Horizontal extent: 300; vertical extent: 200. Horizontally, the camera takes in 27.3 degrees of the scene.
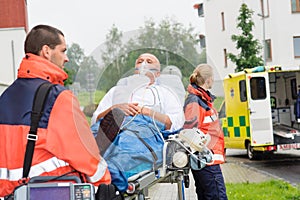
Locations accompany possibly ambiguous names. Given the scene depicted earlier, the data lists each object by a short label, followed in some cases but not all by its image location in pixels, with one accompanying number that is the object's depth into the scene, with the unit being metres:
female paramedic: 5.23
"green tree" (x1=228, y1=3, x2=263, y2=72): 24.22
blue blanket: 3.79
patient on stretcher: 3.96
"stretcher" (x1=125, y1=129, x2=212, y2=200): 4.32
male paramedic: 3.18
